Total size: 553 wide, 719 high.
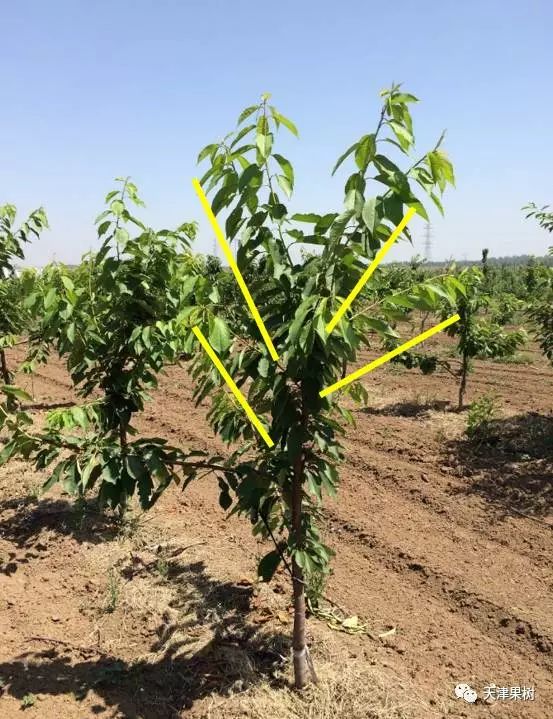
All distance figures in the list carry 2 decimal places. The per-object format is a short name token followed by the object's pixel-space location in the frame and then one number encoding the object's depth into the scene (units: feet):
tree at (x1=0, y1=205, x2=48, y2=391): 20.89
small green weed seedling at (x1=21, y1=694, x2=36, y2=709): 10.28
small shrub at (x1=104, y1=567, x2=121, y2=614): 13.16
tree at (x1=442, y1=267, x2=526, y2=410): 27.84
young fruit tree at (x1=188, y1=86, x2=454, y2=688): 6.32
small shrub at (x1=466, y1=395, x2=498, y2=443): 23.64
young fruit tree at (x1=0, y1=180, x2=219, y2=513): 8.62
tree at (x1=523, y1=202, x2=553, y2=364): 23.08
